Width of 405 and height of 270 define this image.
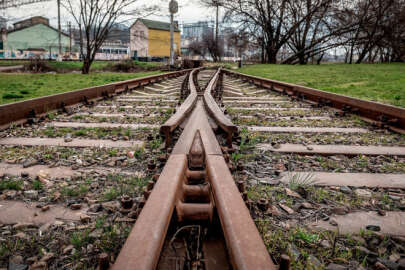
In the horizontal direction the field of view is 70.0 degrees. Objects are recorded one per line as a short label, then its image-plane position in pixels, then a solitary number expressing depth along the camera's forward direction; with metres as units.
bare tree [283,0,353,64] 22.01
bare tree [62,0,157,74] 12.94
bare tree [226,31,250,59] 23.91
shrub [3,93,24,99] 5.51
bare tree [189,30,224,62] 49.17
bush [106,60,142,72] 20.30
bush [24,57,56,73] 18.17
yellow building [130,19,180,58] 57.16
